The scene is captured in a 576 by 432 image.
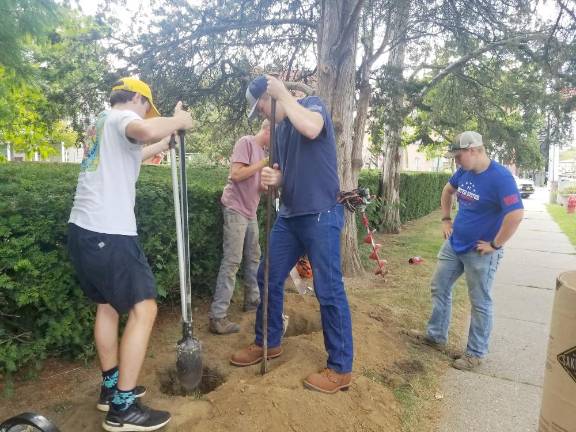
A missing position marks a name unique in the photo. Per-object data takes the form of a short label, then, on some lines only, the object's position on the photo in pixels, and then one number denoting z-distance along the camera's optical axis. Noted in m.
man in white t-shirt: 2.47
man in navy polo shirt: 3.01
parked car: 32.88
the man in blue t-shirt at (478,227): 3.63
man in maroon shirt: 4.05
